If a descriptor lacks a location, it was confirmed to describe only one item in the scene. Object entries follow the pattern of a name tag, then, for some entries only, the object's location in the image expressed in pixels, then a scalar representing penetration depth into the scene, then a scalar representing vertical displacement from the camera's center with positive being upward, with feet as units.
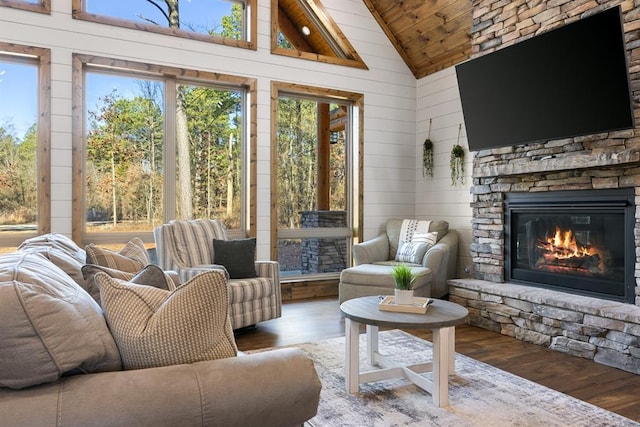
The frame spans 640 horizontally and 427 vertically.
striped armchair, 11.97 -1.34
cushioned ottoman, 14.06 -1.97
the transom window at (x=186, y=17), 14.33 +6.51
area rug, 7.35 -3.16
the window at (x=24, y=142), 13.42 +2.18
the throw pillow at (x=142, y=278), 4.84 -0.63
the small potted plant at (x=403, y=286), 8.76 -1.29
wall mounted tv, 10.22 +3.23
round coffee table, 7.93 -2.17
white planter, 8.75 -1.48
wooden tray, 8.50 -1.63
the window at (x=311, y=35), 17.44 +6.92
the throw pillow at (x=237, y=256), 12.94 -1.08
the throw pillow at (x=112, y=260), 6.19 -0.58
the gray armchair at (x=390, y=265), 14.25 -1.59
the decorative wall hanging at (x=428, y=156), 18.47 +2.39
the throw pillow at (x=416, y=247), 15.88 -1.04
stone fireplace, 10.46 -0.36
